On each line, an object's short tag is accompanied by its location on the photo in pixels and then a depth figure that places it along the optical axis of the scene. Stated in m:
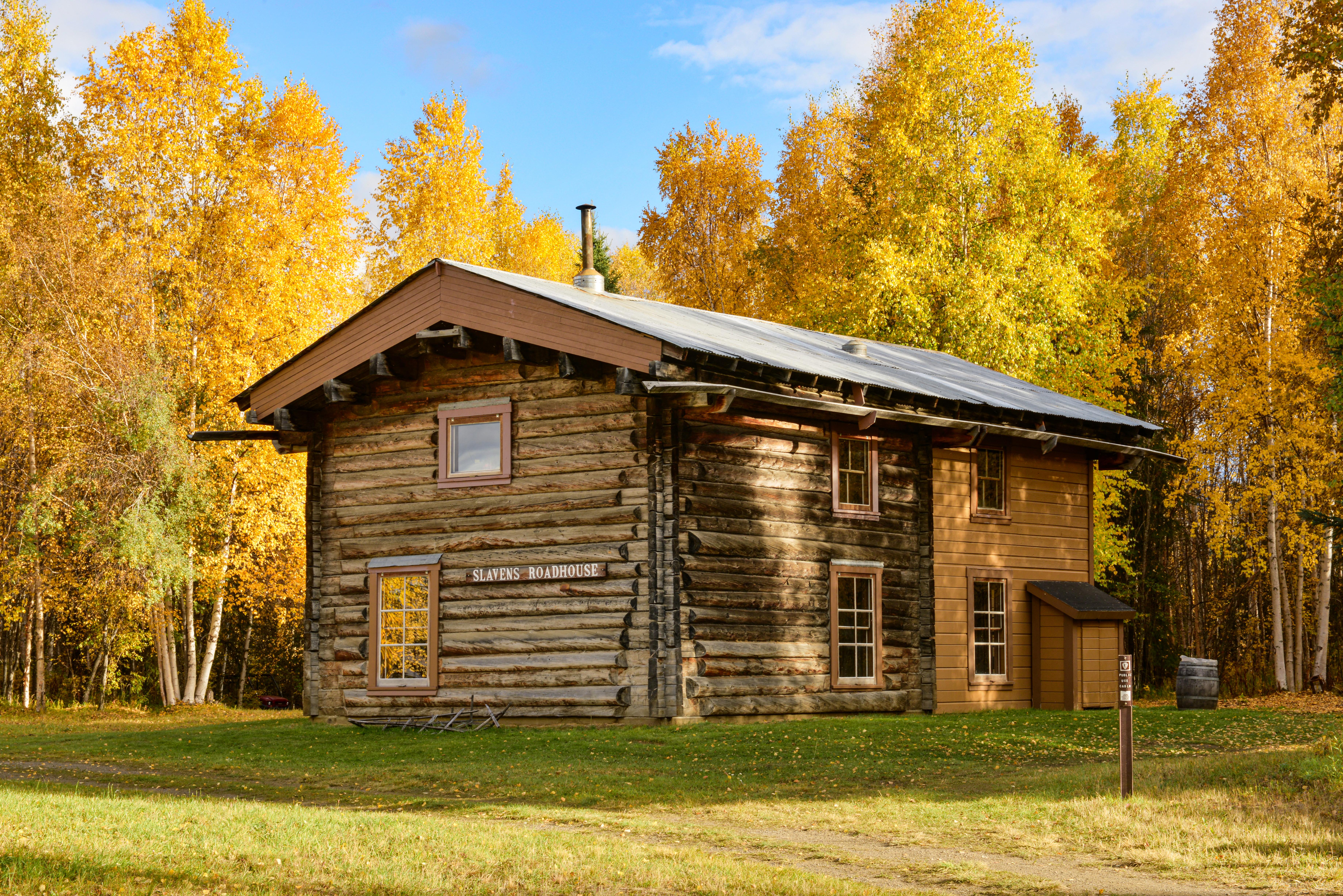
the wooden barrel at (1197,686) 25.11
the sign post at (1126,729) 12.52
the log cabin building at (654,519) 20.22
